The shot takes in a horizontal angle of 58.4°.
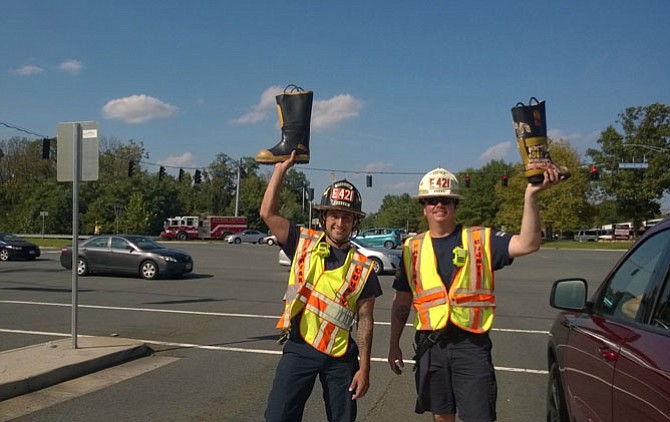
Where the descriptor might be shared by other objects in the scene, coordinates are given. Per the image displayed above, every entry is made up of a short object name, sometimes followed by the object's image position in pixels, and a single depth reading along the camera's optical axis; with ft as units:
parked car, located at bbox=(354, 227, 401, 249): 156.83
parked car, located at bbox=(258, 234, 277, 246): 192.14
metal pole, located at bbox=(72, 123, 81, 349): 25.20
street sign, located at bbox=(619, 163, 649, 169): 115.65
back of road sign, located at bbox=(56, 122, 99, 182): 25.80
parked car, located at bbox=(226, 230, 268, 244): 200.03
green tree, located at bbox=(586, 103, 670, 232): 157.69
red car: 7.50
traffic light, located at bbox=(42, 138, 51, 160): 94.35
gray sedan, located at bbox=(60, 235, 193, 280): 61.93
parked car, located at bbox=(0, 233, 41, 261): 89.81
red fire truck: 219.41
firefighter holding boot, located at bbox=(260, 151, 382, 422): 11.12
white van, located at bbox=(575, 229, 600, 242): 313.32
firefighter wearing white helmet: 10.67
